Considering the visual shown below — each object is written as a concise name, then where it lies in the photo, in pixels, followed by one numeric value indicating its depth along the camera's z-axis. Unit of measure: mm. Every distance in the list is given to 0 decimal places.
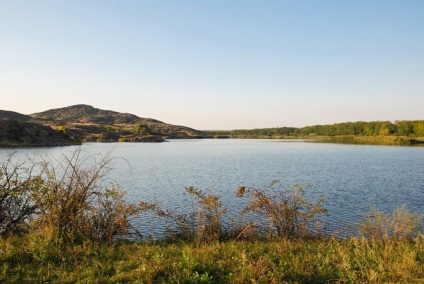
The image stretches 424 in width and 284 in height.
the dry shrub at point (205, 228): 13086
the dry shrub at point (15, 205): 12164
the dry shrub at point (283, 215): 13660
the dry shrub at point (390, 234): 13665
